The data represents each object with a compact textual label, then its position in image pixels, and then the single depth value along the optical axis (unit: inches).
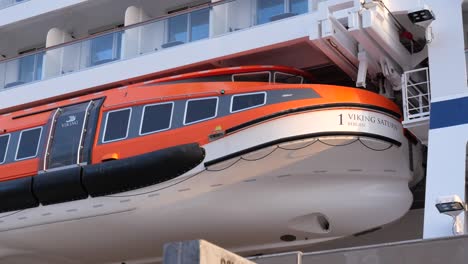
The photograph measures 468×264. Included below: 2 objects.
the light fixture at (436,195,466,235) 487.4
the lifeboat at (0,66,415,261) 569.4
